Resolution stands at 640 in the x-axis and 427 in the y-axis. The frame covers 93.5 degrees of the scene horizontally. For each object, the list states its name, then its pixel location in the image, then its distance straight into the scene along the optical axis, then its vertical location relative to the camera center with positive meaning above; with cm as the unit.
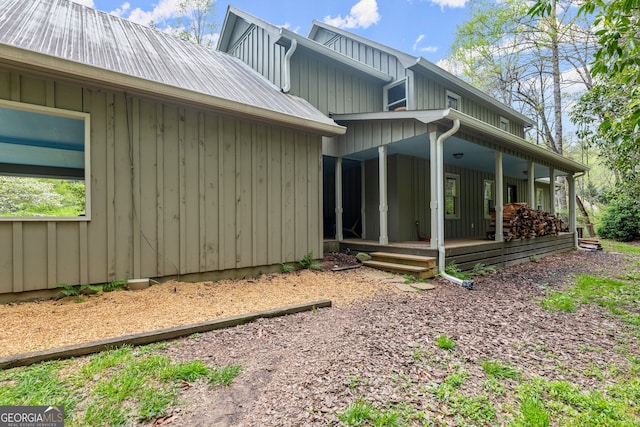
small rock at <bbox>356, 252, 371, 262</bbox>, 646 -86
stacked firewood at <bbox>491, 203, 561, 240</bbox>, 733 -14
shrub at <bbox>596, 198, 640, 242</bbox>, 1309 -28
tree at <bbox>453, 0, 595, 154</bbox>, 1355 +802
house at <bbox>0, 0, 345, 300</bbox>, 352 +103
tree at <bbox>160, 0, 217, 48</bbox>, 1563 +1041
